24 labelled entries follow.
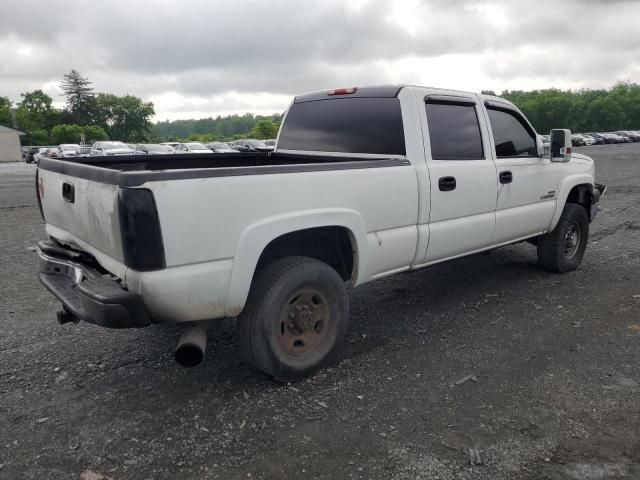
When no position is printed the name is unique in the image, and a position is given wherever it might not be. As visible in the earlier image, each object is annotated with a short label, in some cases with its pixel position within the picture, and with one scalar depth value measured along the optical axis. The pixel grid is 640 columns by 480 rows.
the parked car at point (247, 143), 36.88
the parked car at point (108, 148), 30.83
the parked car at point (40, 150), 39.57
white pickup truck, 2.77
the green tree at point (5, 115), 81.58
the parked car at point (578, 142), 51.76
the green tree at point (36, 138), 75.94
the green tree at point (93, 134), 77.88
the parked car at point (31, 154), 42.58
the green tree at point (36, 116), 76.62
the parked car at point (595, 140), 56.86
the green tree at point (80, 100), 97.06
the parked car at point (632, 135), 60.15
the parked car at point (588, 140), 54.06
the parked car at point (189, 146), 35.15
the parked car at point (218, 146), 38.68
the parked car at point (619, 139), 57.49
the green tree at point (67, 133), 76.12
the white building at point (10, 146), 52.94
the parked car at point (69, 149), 34.25
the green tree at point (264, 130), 66.38
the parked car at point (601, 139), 57.84
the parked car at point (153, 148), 32.17
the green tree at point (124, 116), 96.50
